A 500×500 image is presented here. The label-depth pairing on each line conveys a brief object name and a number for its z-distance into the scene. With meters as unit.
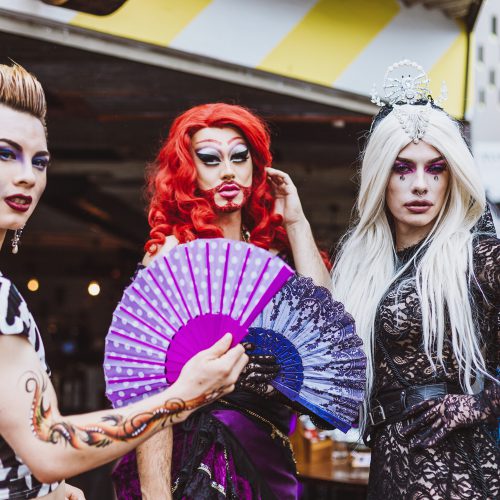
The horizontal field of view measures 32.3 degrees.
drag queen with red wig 2.51
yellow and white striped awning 3.13
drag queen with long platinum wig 2.35
